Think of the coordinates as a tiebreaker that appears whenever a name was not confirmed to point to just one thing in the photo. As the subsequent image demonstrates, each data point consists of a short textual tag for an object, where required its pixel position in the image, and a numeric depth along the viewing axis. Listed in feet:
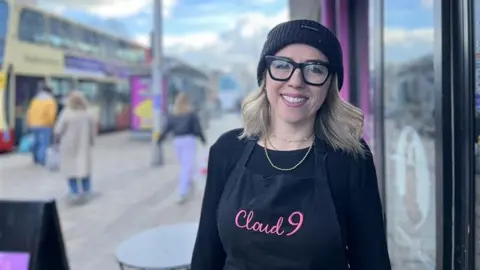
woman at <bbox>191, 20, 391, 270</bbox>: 3.36
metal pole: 26.71
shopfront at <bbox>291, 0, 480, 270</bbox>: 4.75
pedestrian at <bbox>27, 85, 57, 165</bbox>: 23.99
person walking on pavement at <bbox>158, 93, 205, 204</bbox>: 16.22
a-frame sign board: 5.76
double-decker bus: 25.81
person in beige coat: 16.72
